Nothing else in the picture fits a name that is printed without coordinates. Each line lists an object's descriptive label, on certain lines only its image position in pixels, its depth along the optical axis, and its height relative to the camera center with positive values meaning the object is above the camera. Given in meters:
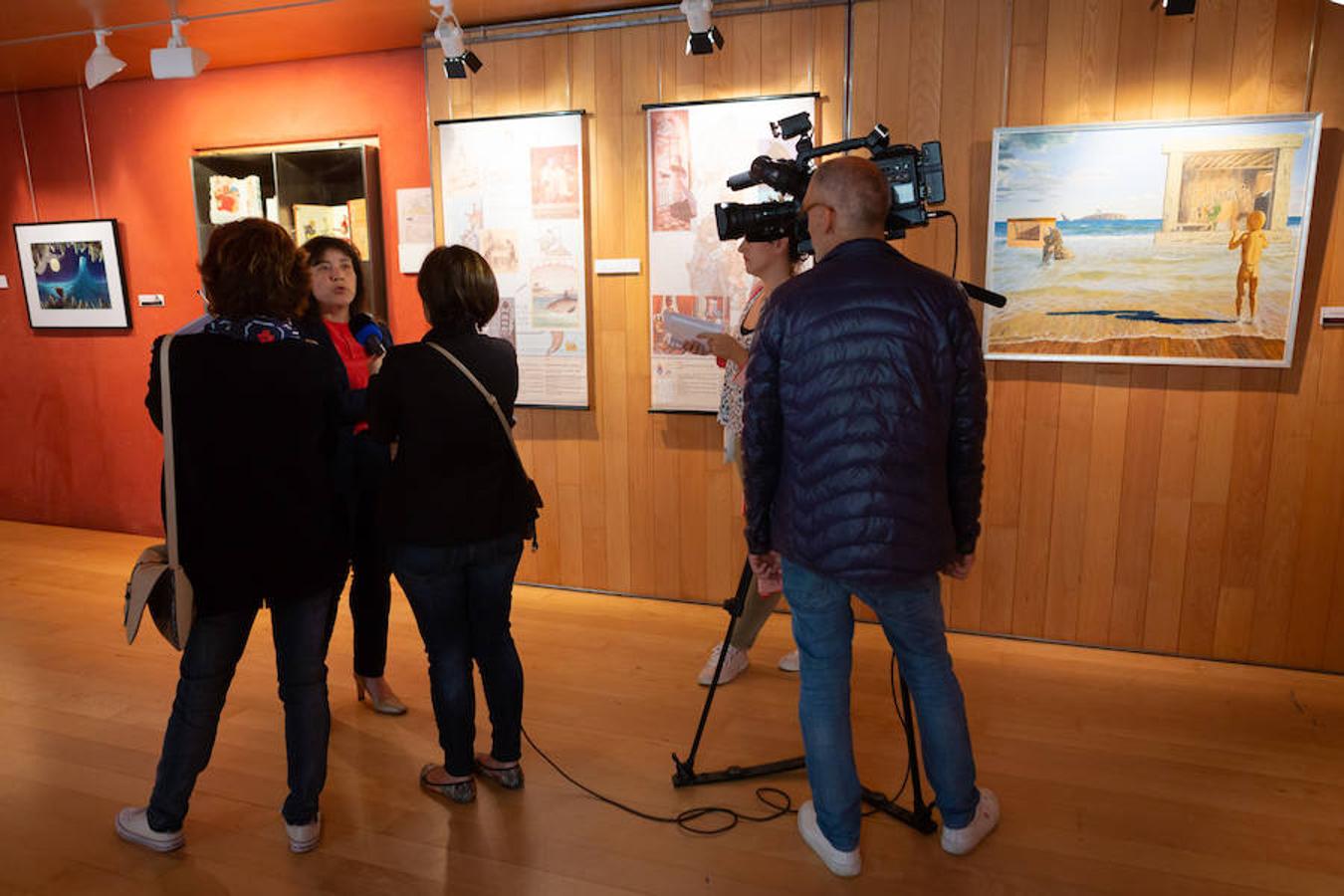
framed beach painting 3.03 +0.11
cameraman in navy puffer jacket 1.86 -0.39
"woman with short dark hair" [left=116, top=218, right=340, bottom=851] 1.95 -0.43
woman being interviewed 2.57 -0.45
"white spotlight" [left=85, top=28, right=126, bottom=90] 3.69 +0.89
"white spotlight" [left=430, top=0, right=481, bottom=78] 3.38 +0.90
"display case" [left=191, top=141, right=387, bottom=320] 4.42 +0.46
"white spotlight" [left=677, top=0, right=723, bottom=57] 3.17 +0.88
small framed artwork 5.16 +0.05
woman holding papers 2.73 -0.29
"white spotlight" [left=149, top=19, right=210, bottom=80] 3.50 +0.86
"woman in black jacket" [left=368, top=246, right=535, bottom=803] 2.14 -0.49
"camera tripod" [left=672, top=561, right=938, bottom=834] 2.29 -1.39
